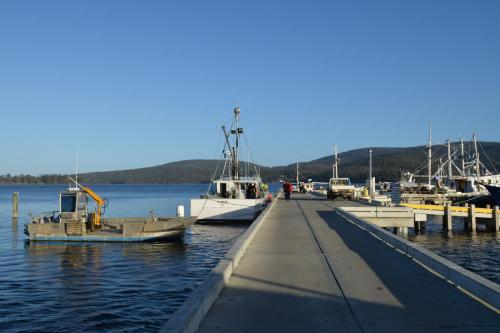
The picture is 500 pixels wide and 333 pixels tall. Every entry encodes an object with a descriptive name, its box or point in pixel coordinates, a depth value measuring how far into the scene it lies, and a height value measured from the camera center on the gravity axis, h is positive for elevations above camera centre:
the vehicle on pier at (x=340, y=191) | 51.97 -0.34
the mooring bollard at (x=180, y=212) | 33.50 -1.47
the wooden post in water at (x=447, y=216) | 36.83 -1.92
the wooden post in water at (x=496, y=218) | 36.16 -2.02
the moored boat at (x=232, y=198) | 39.97 -0.78
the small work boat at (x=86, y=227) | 28.48 -2.04
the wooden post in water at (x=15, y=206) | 49.46 -1.66
